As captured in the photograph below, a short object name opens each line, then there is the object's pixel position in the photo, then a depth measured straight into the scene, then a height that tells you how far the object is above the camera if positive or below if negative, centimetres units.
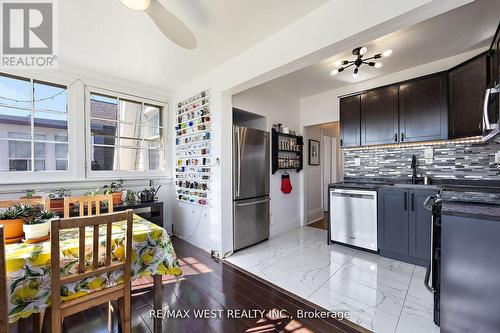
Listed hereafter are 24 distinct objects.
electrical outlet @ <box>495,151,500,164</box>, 240 +8
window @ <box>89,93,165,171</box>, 312 +52
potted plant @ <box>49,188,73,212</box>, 243 -37
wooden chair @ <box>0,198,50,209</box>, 172 -30
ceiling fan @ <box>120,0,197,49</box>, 140 +106
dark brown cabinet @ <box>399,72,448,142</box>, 265 +73
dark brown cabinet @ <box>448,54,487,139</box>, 220 +76
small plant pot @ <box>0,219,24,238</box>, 130 -38
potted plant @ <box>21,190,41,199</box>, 238 -31
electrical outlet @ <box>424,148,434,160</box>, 292 +16
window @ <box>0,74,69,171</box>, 249 +52
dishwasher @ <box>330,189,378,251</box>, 286 -74
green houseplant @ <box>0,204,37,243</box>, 130 -33
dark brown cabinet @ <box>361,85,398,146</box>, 300 +72
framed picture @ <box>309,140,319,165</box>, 460 +29
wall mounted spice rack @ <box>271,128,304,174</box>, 369 +26
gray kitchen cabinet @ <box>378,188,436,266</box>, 250 -75
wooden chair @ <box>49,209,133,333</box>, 106 -58
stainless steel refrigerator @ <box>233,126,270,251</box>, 301 -31
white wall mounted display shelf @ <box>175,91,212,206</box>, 305 +24
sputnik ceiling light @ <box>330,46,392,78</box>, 249 +134
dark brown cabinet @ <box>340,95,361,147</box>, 334 +71
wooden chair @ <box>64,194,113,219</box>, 185 -31
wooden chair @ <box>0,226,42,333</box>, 94 -58
